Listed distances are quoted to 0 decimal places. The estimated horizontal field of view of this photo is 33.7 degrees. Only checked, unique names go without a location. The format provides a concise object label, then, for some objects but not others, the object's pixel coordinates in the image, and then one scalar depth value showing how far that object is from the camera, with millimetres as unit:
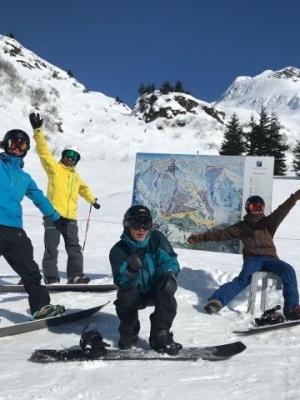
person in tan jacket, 5315
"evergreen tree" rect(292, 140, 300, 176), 26531
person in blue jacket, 4672
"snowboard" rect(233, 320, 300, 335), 4454
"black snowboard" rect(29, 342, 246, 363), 3629
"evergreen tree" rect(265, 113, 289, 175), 27719
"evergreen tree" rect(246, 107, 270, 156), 27906
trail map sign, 8328
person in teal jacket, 3941
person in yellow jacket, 6746
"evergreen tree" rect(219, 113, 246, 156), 28656
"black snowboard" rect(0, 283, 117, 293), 6098
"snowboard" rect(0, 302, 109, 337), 4402
